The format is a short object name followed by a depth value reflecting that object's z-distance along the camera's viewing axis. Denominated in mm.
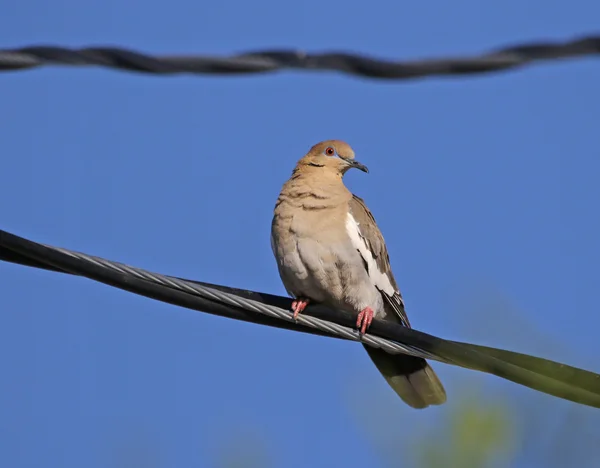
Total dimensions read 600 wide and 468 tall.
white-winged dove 10492
